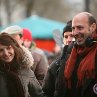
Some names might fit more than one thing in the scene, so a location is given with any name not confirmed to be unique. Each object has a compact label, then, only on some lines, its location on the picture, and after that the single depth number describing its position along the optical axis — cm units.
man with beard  838
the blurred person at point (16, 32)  1180
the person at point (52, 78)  906
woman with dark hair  876
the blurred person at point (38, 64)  1153
